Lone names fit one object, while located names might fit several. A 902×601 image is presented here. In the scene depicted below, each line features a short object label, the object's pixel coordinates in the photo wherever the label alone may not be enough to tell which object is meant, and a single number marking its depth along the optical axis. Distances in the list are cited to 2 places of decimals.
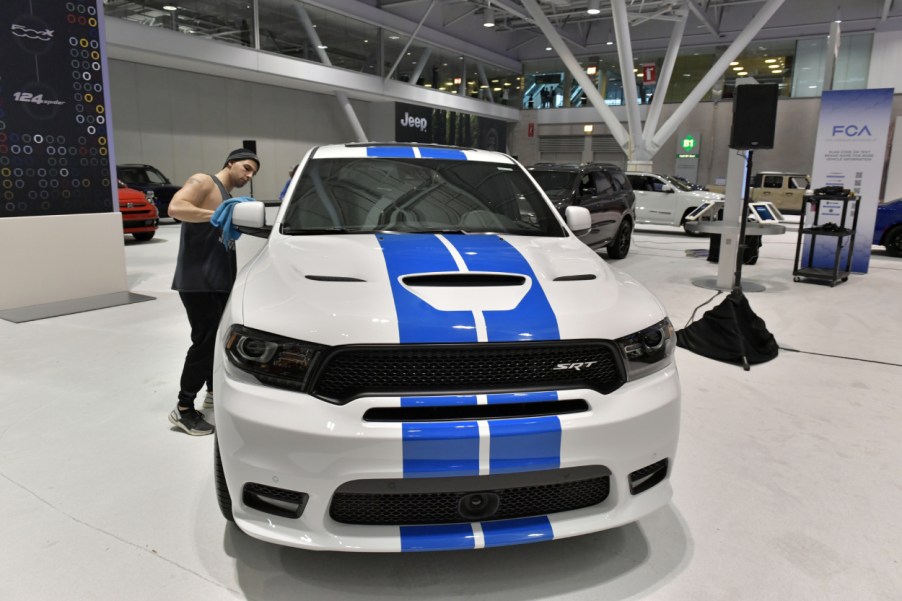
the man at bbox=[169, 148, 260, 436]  3.08
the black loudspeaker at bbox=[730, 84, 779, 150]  5.25
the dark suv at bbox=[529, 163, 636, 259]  8.80
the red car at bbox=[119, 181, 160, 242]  10.49
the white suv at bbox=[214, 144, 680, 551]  1.71
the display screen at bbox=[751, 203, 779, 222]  9.28
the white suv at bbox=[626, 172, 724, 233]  14.22
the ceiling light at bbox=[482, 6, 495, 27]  21.69
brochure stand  7.78
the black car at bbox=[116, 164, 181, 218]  12.63
